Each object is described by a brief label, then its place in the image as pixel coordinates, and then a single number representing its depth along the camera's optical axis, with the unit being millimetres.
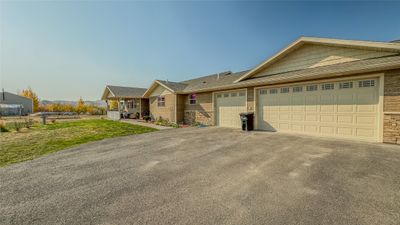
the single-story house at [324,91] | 6066
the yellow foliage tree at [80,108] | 35162
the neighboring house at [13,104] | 30241
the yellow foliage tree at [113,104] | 34031
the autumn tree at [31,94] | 39800
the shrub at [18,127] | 10640
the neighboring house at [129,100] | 20688
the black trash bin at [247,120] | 9758
